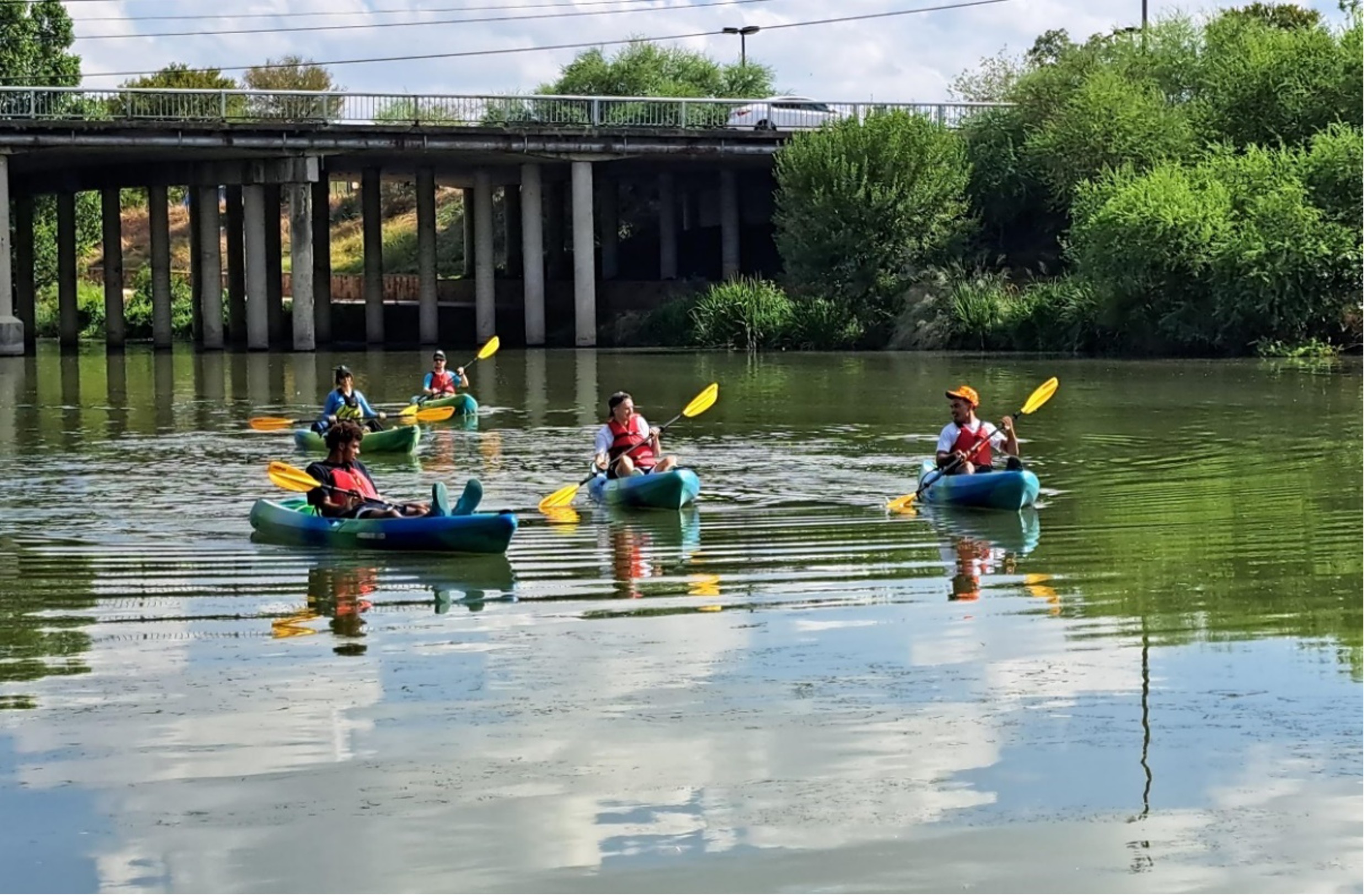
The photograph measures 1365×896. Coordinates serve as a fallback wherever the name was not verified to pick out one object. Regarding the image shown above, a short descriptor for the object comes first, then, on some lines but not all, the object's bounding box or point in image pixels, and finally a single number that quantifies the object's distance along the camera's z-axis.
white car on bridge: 57.69
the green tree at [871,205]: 53.16
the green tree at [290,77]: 118.12
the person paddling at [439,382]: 30.97
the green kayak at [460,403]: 30.36
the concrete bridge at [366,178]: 50.84
